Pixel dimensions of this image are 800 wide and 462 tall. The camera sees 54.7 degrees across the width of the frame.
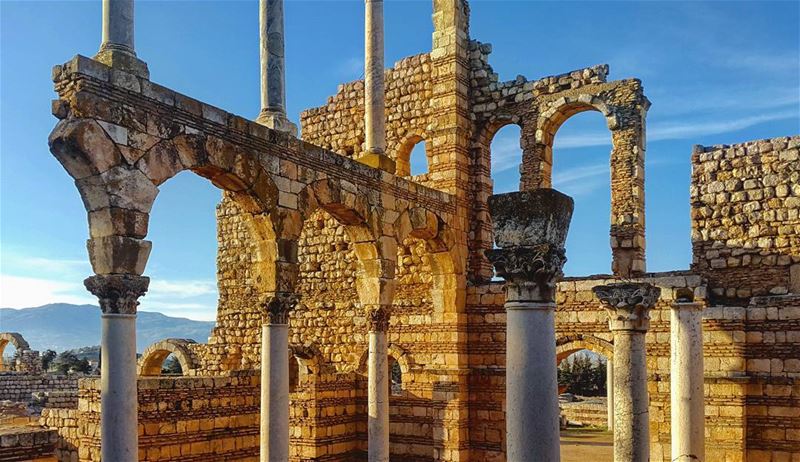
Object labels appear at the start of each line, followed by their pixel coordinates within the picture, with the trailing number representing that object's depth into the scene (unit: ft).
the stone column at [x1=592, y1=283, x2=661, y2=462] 28.73
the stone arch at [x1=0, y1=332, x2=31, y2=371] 113.91
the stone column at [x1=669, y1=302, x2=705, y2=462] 35.86
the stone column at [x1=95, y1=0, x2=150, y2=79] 31.35
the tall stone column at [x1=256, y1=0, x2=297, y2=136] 40.31
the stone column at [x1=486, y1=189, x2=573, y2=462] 20.88
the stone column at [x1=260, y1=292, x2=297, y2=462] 36.35
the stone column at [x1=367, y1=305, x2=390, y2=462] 45.01
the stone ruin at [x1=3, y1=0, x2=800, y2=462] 29.96
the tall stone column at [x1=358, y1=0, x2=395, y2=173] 48.06
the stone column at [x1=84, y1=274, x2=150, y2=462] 28.71
